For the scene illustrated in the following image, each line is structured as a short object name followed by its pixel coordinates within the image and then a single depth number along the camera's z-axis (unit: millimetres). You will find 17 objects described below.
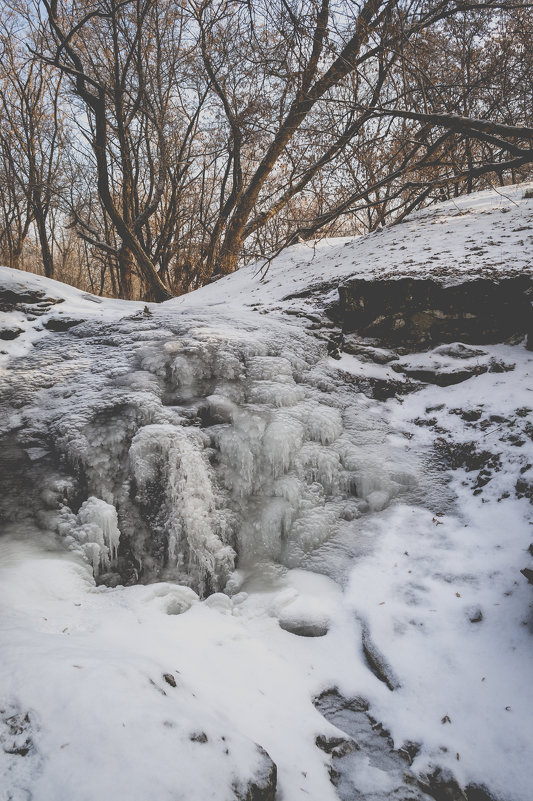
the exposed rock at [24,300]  6270
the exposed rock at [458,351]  4977
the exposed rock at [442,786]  1868
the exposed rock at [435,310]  4980
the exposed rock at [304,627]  2756
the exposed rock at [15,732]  1251
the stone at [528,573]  2545
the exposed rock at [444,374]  4780
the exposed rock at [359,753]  1884
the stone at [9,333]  5566
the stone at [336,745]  2037
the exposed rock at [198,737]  1503
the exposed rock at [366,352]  5508
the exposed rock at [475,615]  2645
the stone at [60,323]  6071
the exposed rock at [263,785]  1444
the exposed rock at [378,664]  2441
